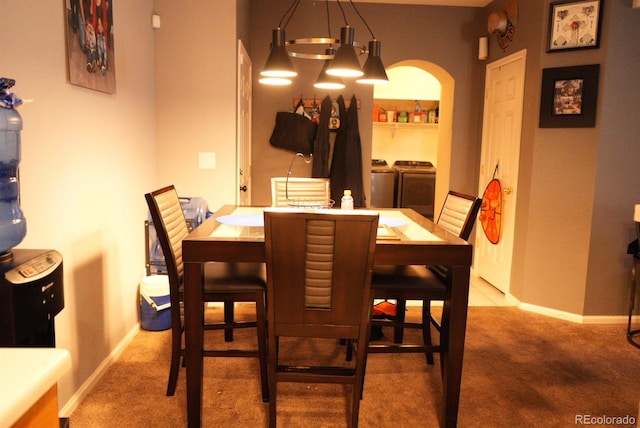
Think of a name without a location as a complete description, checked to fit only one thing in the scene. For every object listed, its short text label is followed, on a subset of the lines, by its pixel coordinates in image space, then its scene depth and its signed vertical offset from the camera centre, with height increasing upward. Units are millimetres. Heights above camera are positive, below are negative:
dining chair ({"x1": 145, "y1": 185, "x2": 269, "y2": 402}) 2221 -628
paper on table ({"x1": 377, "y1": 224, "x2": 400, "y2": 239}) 2120 -360
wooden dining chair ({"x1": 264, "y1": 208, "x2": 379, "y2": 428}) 1800 -503
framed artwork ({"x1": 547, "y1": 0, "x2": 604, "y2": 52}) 3297 +908
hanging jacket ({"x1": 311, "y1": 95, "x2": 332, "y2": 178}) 4730 +93
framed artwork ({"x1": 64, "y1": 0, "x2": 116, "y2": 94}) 2121 +467
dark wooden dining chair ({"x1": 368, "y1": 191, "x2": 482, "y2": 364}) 2340 -620
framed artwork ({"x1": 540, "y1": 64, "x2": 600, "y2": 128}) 3352 +424
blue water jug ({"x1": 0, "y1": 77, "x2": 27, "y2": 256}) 1389 -88
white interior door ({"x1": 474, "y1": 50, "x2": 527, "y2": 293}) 3967 +56
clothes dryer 6957 -505
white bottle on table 2663 -280
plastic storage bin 3135 -1001
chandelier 2221 +425
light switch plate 3553 -89
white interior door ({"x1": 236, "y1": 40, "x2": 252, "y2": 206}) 3680 +172
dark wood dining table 1993 -468
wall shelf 7387 +423
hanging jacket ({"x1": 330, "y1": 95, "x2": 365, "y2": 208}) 4773 -57
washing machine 6992 -491
